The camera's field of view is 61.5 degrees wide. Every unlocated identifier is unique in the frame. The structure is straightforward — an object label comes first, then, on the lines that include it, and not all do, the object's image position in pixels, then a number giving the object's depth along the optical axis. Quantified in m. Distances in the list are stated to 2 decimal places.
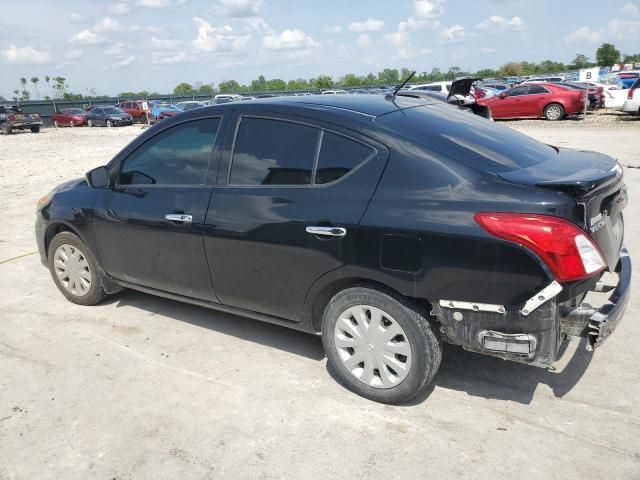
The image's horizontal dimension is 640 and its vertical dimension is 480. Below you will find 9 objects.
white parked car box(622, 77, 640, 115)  20.61
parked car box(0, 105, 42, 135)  31.31
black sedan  2.68
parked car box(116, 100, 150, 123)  37.47
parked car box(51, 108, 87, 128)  36.88
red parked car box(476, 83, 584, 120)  22.05
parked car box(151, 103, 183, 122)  32.12
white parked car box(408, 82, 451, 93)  24.61
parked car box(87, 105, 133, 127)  34.75
